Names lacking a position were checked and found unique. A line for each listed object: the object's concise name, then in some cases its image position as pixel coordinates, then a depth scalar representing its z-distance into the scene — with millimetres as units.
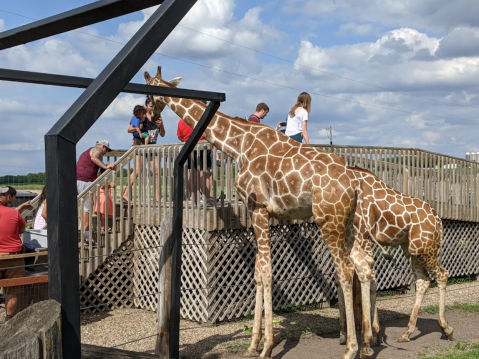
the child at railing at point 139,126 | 12461
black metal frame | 3584
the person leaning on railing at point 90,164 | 11680
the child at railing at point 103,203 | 11180
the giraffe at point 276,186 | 7871
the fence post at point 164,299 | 7250
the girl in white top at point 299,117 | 11633
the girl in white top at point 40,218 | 11785
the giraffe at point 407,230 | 9484
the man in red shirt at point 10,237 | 9578
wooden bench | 9088
